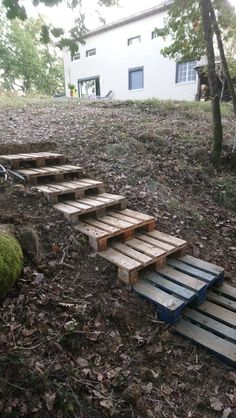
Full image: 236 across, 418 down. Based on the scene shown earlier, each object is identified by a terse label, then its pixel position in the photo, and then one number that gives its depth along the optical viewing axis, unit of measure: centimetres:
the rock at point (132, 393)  186
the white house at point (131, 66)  1573
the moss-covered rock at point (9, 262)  205
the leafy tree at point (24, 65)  2808
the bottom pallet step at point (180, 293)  244
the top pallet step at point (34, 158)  392
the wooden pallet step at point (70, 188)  336
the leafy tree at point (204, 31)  507
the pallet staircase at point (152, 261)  243
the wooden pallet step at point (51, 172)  365
